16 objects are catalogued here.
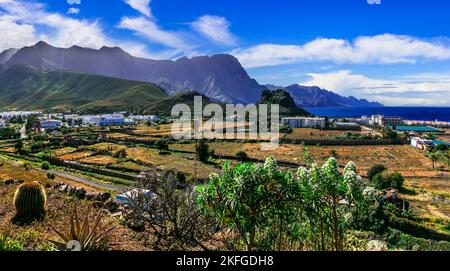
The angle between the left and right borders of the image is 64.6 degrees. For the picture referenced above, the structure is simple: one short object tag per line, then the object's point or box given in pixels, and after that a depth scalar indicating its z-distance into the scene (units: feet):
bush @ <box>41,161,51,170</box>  149.18
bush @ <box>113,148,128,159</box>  181.98
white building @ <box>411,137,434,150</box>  233.27
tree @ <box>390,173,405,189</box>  130.28
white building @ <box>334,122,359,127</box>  334.40
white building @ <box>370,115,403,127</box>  434.30
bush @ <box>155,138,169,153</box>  207.31
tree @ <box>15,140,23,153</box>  190.21
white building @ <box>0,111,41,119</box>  411.15
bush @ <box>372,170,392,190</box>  132.57
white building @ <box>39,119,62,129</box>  318.57
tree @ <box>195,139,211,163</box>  178.98
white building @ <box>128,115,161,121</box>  375.68
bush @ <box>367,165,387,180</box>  148.28
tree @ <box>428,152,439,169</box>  181.35
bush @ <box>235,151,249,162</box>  179.32
